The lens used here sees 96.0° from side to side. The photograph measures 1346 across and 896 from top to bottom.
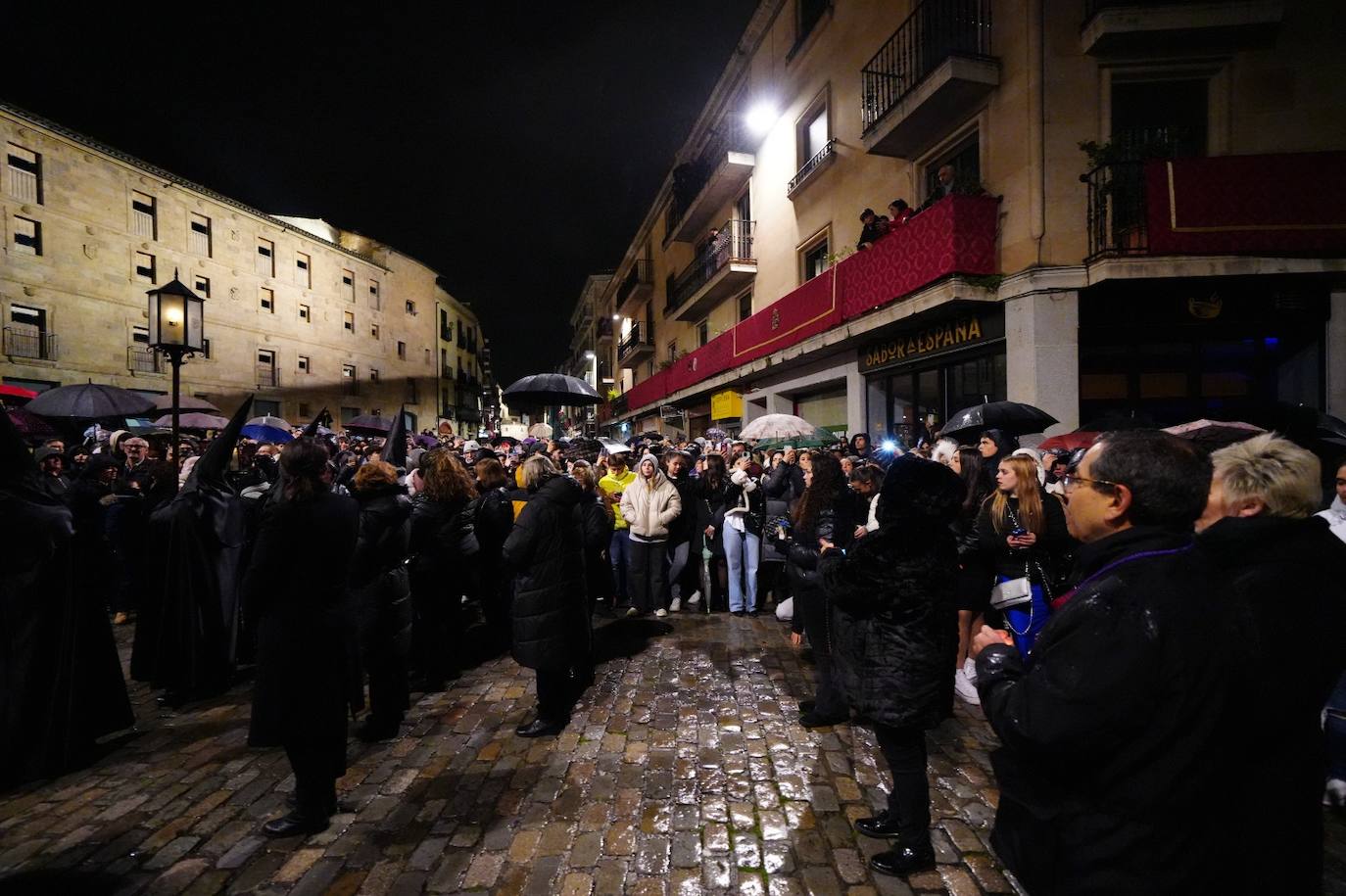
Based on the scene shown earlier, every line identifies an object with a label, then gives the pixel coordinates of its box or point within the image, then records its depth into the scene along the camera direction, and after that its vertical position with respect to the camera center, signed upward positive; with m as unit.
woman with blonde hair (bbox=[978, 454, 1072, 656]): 4.47 -0.74
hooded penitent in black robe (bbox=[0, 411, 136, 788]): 3.72 -1.40
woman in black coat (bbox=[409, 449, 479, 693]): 5.20 -0.90
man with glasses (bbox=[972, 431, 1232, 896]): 1.50 -0.66
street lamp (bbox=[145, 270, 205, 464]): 7.02 +1.56
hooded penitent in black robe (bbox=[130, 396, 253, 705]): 4.93 -1.18
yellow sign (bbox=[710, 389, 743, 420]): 20.58 +1.37
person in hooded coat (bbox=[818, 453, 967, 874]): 2.85 -0.89
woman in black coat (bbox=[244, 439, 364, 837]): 3.17 -1.01
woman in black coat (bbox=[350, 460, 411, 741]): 4.12 -1.00
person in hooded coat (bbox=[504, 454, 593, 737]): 4.29 -1.07
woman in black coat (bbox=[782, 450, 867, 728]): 4.45 -0.82
